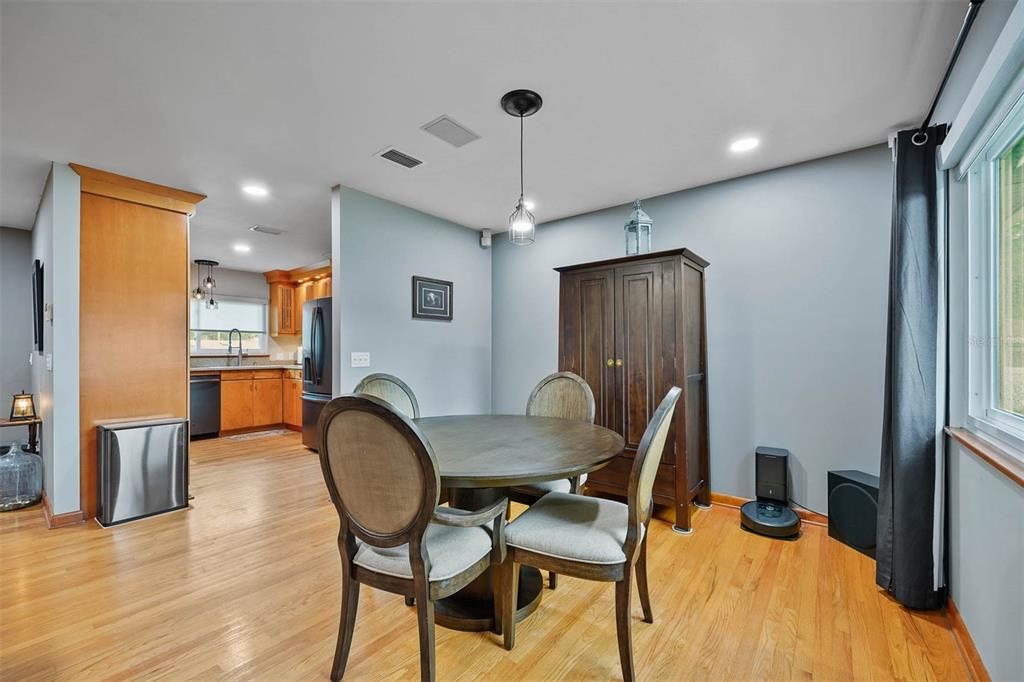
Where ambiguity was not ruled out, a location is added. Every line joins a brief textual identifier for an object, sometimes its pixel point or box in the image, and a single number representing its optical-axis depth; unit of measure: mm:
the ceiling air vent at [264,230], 4355
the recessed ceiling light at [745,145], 2562
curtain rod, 1501
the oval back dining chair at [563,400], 2613
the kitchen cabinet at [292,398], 6094
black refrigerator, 4676
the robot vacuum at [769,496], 2643
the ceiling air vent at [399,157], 2715
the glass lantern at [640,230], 3219
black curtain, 1883
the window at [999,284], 1502
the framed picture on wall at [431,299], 3838
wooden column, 2969
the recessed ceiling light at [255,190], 3266
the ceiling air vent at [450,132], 2352
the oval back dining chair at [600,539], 1449
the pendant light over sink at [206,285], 5996
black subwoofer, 2342
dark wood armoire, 2789
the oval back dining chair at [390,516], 1264
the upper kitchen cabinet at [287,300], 6711
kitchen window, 6352
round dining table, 1459
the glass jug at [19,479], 3133
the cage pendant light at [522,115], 2113
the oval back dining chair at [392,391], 2527
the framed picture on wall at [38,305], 3418
